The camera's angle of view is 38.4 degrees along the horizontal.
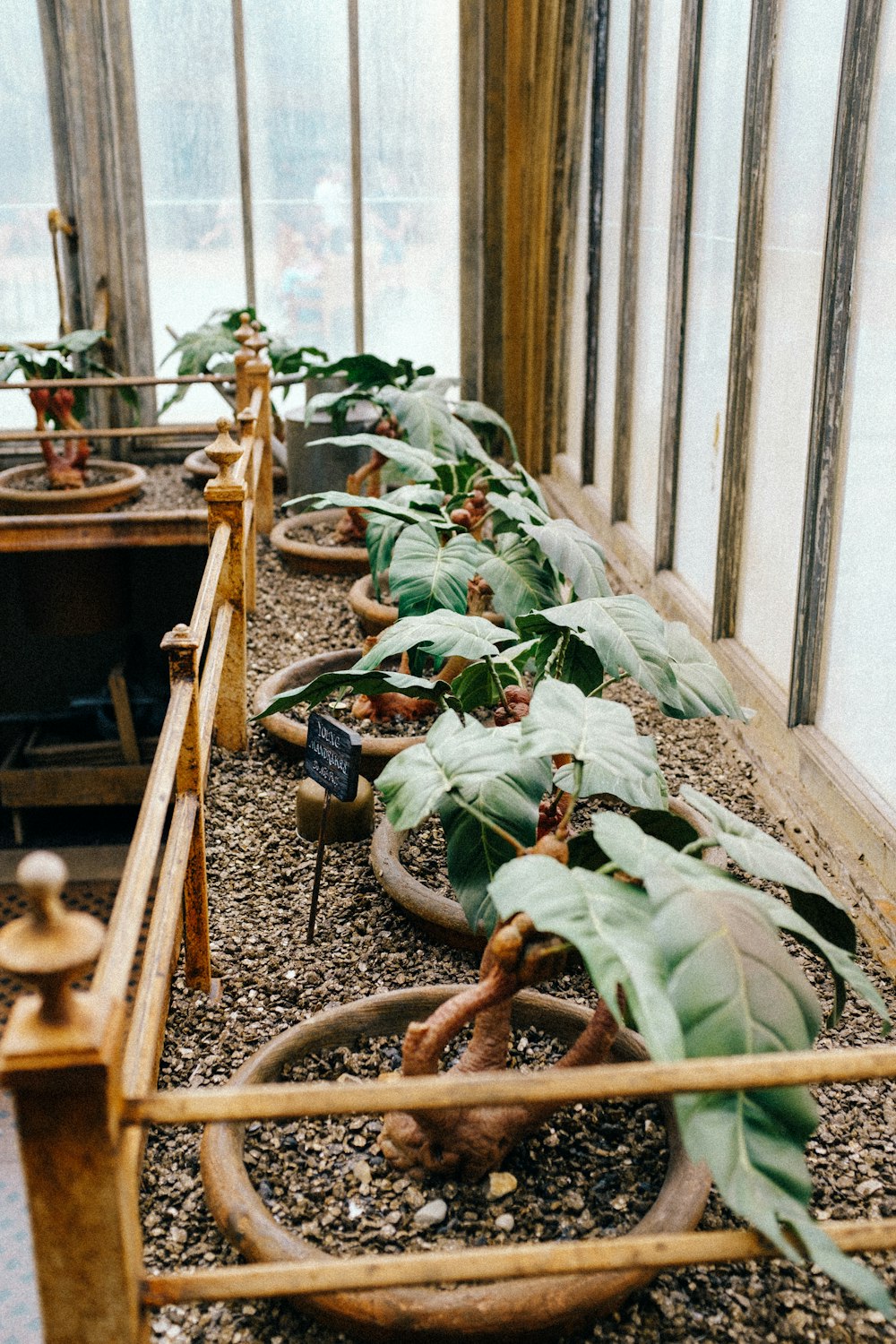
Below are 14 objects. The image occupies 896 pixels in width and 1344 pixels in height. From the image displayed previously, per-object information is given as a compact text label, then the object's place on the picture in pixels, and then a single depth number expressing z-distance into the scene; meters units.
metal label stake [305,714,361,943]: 1.99
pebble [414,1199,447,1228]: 1.53
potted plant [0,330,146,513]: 4.75
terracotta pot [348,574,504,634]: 3.33
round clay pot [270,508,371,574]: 4.12
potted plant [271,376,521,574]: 2.90
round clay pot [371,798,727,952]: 2.09
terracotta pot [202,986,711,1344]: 1.33
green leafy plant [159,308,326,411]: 4.67
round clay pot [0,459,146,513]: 4.71
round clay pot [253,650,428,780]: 2.64
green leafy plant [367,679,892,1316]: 1.10
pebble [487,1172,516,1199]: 1.57
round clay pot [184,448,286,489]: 4.95
